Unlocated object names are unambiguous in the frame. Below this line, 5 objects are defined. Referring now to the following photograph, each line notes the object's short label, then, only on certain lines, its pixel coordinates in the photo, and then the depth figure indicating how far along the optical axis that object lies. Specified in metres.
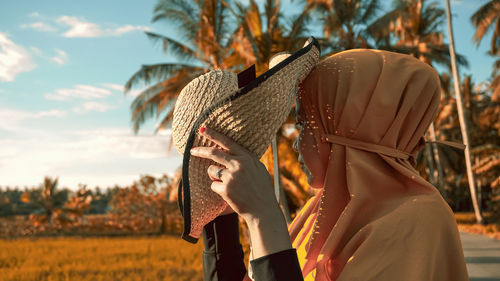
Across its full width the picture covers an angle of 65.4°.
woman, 0.81
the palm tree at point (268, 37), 8.68
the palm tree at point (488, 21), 14.68
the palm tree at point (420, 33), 13.31
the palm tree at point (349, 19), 12.62
